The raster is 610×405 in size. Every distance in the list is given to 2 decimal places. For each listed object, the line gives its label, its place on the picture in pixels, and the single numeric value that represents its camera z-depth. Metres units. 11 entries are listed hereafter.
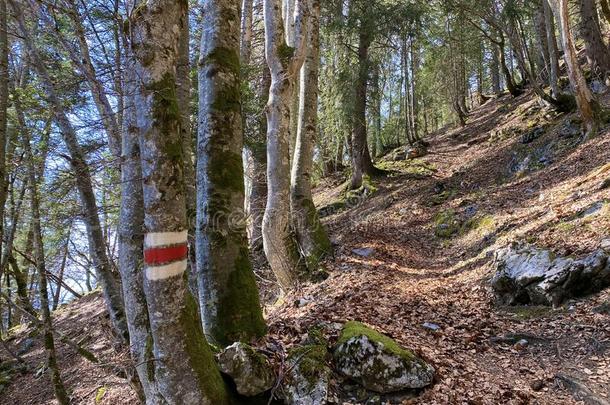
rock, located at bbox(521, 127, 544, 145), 11.79
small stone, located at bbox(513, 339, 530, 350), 4.07
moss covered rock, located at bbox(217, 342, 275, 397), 2.92
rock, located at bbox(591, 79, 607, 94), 11.73
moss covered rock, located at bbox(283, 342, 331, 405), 3.02
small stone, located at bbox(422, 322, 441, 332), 4.50
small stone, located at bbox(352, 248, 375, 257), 7.69
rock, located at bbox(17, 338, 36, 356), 11.65
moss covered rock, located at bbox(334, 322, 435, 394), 3.21
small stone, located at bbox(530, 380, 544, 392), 3.36
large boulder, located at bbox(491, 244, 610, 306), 4.62
